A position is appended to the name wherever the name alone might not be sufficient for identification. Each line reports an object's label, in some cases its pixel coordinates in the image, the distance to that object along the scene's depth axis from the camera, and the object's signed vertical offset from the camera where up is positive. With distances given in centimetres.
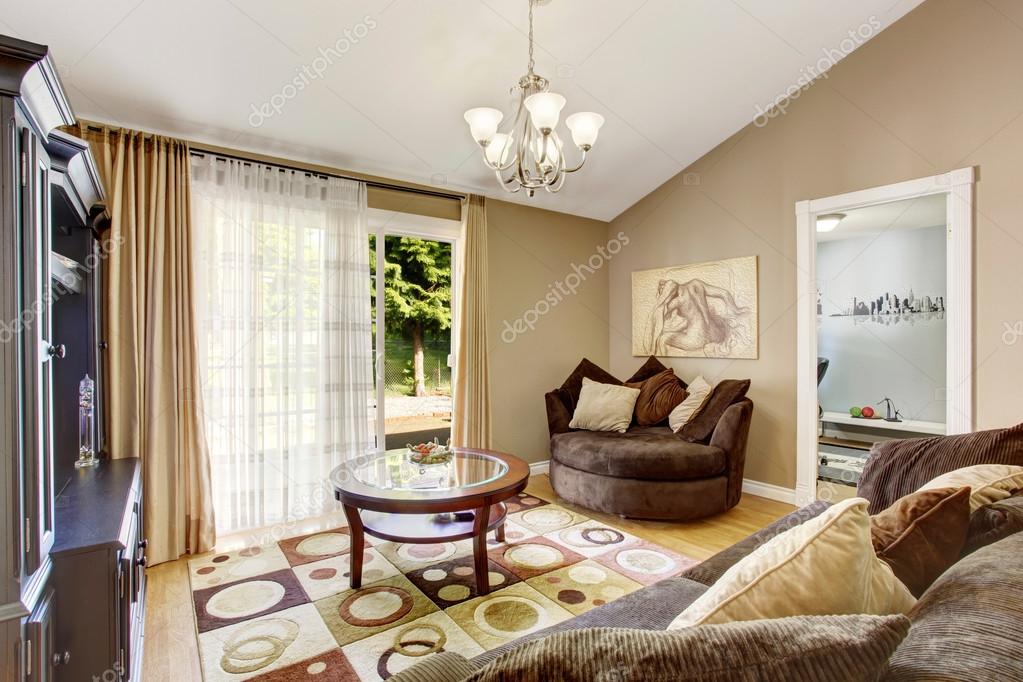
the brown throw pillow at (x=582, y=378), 441 -36
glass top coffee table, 230 -73
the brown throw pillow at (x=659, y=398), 417 -50
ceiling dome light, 433 +100
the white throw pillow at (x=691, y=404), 397 -53
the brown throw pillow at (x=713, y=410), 365 -53
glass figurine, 237 -41
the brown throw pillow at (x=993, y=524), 122 -45
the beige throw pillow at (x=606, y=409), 408 -58
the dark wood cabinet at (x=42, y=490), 119 -39
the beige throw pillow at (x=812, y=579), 81 -40
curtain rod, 308 +111
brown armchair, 337 -92
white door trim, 297 +23
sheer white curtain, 312 +2
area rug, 201 -124
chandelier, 232 +101
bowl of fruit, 284 -65
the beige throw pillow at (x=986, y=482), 135 -41
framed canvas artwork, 404 +22
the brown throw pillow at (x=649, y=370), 448 -29
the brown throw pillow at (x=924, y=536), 110 -44
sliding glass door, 386 +10
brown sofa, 59 -42
